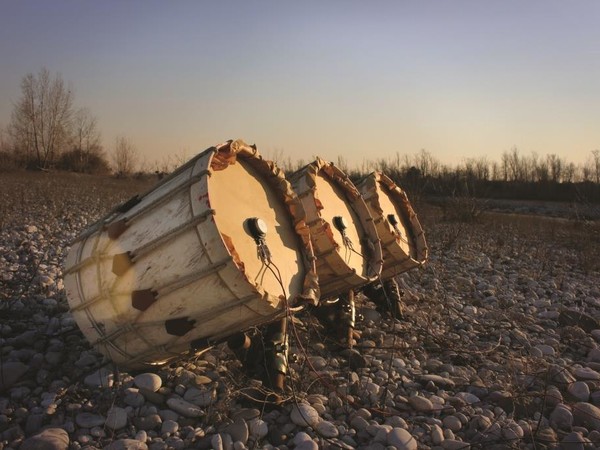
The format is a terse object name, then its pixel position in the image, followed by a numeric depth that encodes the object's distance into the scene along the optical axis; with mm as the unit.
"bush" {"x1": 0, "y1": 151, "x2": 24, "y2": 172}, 28016
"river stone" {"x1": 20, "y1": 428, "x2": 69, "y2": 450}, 2328
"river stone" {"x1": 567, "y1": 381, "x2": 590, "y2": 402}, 3535
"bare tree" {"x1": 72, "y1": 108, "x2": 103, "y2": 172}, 37969
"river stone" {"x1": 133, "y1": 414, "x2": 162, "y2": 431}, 2703
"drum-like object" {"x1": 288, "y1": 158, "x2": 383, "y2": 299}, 3664
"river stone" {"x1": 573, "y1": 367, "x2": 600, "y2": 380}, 3895
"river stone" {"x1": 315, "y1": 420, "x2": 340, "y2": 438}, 2789
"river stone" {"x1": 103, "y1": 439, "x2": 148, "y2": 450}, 2420
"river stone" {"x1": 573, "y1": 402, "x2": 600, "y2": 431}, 3139
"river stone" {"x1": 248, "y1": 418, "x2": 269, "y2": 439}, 2713
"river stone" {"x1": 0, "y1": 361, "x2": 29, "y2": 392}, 2961
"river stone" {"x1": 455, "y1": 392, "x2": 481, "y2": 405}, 3405
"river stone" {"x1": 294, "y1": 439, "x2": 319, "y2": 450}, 2608
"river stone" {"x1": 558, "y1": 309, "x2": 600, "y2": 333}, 5309
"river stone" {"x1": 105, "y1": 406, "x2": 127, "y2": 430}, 2641
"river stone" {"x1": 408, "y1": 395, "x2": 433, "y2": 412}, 3219
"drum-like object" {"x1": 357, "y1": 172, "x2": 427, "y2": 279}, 4789
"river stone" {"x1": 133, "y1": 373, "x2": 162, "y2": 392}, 3016
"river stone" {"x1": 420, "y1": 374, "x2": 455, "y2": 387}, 3627
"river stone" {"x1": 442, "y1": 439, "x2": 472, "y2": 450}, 2757
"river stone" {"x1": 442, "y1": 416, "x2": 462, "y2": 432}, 3029
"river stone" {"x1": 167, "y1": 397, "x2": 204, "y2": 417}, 2844
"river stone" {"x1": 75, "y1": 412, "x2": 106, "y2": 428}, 2621
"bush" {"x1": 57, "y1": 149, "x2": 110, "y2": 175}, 37531
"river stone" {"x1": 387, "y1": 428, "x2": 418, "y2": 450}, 2707
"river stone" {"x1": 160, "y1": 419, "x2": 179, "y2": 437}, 2657
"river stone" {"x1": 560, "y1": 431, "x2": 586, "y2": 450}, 2820
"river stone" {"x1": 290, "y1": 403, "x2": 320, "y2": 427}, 2859
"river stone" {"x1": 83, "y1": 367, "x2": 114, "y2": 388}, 3027
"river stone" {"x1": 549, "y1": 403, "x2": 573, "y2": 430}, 3121
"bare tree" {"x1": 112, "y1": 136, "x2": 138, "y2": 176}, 37056
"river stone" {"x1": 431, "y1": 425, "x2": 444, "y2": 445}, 2848
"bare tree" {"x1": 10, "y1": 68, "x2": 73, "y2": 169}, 36688
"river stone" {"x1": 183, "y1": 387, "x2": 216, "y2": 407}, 2957
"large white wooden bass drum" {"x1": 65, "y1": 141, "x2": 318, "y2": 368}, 2592
